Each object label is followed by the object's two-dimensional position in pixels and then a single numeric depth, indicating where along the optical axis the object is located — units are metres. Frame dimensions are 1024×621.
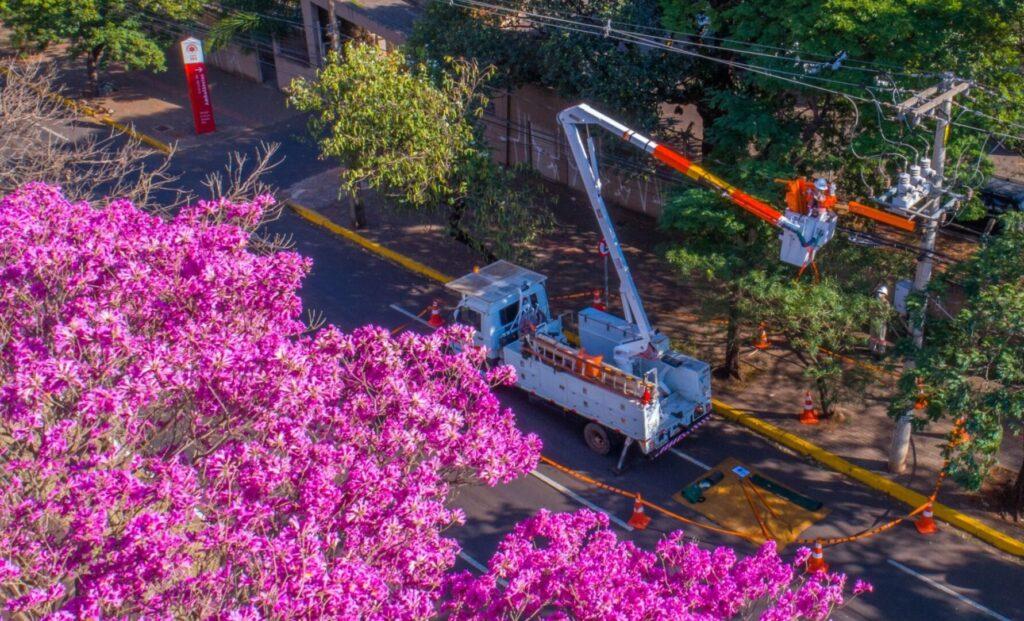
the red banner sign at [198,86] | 37.59
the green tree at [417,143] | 25.05
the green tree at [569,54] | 25.95
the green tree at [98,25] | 37.88
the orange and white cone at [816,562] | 17.78
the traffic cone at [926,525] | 19.14
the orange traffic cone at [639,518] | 19.39
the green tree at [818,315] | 19.34
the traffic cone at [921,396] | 17.88
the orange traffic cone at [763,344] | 24.36
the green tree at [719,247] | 20.77
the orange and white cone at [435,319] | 26.12
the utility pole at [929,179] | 16.84
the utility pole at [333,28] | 37.12
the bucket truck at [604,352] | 19.88
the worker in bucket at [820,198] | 17.44
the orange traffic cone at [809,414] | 22.08
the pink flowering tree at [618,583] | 10.81
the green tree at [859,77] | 19.80
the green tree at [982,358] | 16.64
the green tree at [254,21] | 39.44
